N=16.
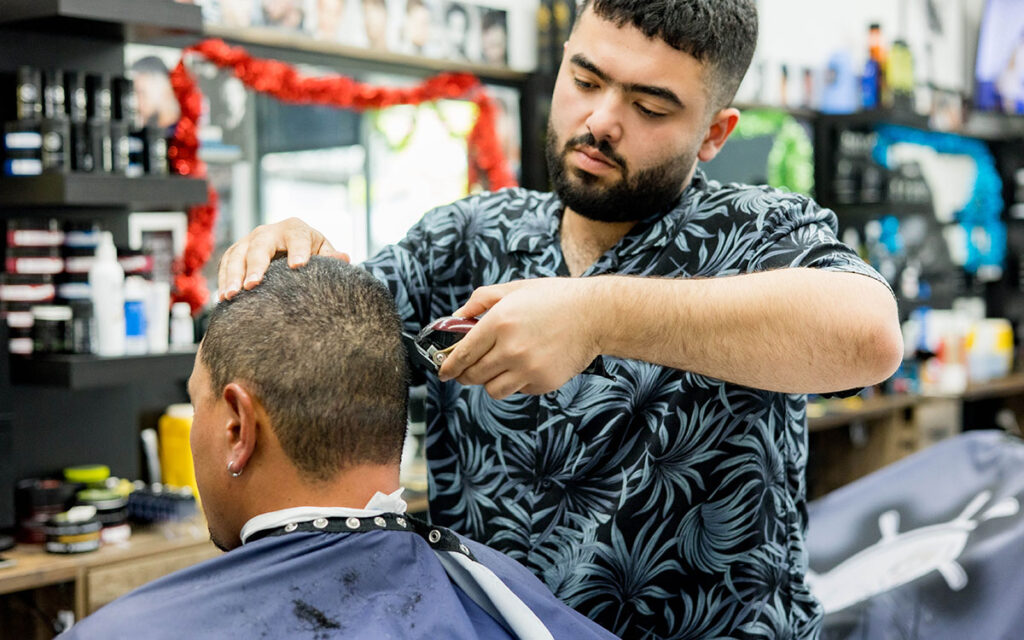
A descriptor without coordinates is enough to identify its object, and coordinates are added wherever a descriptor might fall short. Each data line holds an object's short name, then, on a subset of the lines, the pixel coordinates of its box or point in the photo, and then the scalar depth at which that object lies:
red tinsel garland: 3.12
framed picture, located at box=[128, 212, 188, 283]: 3.03
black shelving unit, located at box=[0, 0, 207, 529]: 2.57
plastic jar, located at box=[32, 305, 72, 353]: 2.61
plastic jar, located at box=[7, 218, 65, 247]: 2.61
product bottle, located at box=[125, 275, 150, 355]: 2.69
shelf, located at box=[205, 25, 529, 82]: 3.46
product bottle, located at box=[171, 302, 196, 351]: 2.84
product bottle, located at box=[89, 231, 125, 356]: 2.64
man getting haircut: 1.28
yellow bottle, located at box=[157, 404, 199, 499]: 2.98
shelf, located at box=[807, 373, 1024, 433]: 4.77
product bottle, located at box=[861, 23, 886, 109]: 5.61
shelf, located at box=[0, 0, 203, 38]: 2.52
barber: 1.52
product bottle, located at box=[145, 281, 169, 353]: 2.75
